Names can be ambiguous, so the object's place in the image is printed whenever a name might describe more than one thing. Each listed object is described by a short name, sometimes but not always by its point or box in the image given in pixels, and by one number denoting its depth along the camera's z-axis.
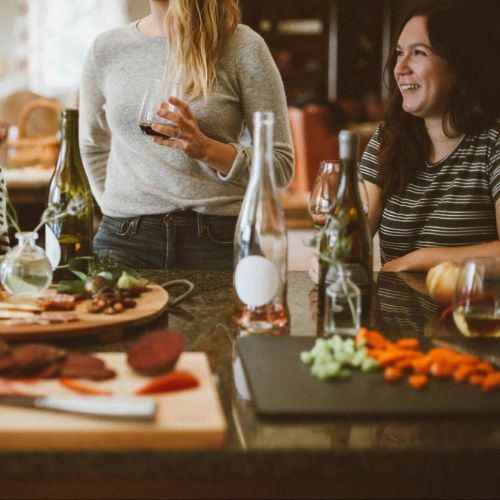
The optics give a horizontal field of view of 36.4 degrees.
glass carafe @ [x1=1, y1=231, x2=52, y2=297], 1.20
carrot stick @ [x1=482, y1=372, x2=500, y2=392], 0.85
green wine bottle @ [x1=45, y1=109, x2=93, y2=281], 1.43
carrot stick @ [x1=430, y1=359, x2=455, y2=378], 0.89
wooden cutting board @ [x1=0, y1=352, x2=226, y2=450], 0.72
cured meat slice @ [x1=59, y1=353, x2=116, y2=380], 0.85
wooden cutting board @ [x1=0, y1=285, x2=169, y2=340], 1.04
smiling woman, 1.85
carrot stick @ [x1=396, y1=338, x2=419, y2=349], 0.98
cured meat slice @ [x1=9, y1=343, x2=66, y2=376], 0.84
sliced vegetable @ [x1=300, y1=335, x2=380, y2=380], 0.88
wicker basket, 4.00
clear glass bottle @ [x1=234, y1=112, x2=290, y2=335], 1.05
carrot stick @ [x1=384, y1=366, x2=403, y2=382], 0.87
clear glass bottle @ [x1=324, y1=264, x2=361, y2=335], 1.03
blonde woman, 1.79
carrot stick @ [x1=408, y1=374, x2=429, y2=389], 0.86
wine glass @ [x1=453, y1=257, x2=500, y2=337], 1.03
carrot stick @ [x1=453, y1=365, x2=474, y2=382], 0.88
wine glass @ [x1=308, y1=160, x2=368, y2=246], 1.41
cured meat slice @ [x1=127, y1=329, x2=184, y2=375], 0.87
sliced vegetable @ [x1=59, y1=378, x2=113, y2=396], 0.82
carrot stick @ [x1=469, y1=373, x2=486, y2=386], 0.87
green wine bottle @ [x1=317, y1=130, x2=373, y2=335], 1.12
